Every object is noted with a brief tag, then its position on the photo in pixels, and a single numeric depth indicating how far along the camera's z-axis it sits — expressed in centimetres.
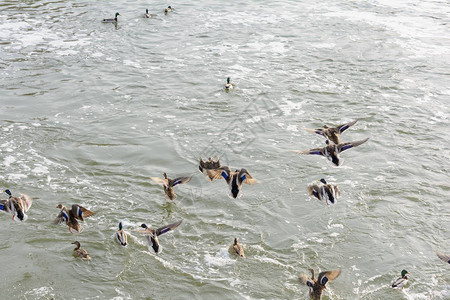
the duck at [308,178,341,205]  1078
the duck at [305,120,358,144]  1234
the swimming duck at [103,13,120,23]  2281
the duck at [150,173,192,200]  1115
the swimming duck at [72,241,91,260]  950
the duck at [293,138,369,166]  1138
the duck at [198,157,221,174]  1226
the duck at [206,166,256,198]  1083
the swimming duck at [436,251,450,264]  951
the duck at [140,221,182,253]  959
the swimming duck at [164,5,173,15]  2466
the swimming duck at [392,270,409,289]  913
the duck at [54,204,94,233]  992
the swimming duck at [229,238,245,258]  966
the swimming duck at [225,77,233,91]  1664
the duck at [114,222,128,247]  977
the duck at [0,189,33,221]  993
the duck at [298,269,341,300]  870
